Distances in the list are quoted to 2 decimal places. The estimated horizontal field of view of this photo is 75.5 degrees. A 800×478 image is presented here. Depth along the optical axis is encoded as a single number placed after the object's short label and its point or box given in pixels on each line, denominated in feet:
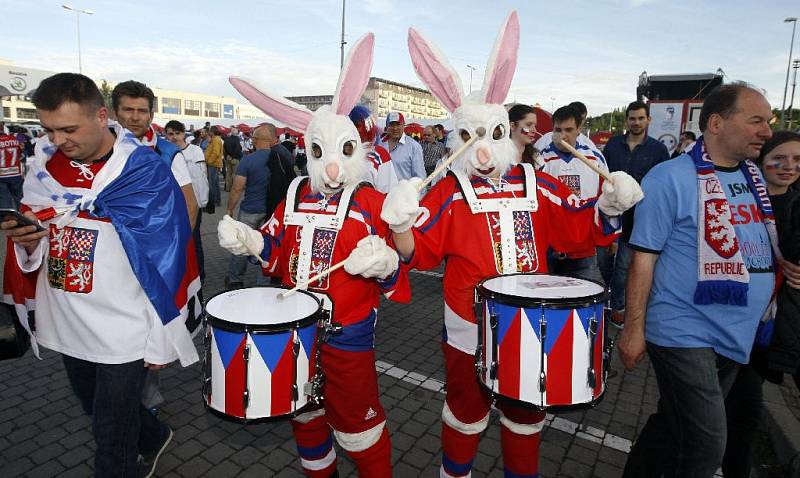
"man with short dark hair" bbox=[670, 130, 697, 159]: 27.06
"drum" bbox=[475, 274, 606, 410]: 6.24
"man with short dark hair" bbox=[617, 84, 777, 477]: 6.91
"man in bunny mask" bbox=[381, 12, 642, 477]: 7.89
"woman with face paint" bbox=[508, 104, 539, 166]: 12.35
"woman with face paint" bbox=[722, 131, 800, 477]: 7.27
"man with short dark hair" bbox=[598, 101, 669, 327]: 16.90
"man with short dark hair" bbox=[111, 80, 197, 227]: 11.43
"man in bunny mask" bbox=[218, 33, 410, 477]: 7.75
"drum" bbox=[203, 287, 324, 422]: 6.43
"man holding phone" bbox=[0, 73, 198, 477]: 7.13
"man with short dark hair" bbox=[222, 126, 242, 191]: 44.52
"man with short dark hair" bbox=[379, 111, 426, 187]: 21.69
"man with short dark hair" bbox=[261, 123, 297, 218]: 18.56
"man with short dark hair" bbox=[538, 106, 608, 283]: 14.40
